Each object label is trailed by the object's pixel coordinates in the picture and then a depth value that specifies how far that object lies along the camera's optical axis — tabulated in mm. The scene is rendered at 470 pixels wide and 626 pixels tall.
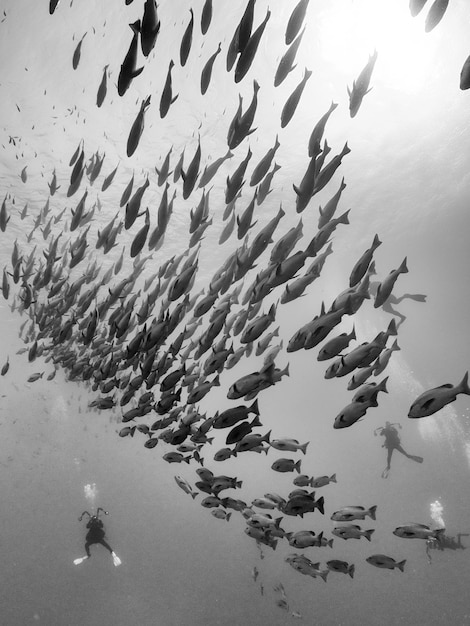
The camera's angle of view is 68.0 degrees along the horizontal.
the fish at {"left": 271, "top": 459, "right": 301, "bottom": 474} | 5578
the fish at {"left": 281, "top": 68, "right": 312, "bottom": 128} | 3439
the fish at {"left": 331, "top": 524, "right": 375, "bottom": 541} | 6176
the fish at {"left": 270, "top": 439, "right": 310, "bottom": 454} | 6008
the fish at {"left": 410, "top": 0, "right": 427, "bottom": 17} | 2656
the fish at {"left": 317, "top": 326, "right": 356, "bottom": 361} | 3918
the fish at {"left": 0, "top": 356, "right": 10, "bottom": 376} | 8934
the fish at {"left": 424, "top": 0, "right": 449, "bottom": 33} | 2885
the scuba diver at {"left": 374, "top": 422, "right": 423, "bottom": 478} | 17125
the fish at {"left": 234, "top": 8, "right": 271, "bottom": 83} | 2797
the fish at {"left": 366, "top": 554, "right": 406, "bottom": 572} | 6586
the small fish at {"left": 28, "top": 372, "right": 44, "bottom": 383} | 9166
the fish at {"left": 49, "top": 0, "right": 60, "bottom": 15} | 2961
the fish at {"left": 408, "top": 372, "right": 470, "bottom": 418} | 3299
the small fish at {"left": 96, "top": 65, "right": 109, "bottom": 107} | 4523
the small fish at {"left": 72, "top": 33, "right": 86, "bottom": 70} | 4570
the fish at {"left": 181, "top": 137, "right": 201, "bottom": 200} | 3326
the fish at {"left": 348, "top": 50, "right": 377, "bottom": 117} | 3459
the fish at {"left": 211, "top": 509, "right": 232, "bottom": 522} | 7664
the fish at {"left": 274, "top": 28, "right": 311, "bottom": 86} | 3209
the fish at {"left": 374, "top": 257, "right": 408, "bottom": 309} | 4090
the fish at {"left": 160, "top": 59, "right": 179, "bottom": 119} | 3196
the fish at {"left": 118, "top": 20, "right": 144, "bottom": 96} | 2688
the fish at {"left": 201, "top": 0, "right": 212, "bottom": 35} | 3185
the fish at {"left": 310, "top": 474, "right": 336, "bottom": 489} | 6710
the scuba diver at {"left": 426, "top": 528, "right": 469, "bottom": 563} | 14117
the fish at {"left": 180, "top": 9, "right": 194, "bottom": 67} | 3143
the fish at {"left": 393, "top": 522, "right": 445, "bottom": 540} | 5775
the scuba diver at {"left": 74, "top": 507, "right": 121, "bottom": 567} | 12250
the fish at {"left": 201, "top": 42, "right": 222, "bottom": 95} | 3555
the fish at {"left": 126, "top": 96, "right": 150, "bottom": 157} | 3094
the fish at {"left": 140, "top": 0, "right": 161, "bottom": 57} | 2545
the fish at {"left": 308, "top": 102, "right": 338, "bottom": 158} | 3494
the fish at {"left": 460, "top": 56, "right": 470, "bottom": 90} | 2453
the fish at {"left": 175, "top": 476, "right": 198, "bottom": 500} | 6867
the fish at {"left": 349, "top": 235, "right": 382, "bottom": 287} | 3859
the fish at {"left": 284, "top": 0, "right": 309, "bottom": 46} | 2953
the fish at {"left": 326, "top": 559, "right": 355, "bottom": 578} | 6609
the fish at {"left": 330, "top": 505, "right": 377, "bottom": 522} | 5980
